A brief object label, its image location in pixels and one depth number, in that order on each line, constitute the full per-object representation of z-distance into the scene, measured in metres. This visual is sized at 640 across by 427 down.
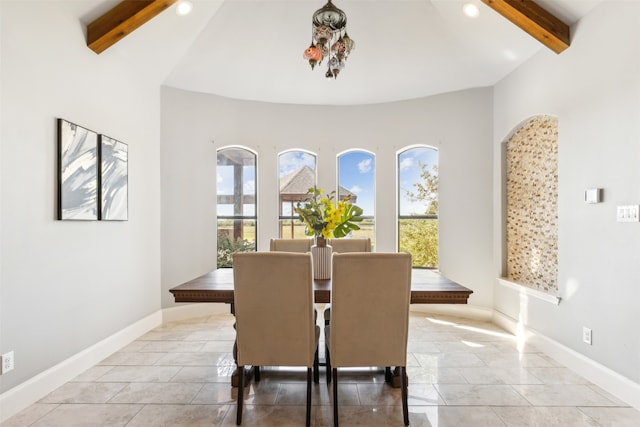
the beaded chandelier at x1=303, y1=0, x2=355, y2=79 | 2.33
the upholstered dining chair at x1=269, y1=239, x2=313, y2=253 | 3.45
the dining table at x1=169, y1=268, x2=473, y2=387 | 2.30
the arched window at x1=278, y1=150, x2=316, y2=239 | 4.96
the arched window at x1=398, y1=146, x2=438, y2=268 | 4.75
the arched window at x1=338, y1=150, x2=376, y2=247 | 4.95
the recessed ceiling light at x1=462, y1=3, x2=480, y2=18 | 3.22
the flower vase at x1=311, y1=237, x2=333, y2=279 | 2.77
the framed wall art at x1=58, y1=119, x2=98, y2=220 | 2.63
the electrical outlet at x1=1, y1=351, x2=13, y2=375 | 2.17
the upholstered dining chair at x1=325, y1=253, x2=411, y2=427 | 2.02
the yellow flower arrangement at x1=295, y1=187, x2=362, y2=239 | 2.74
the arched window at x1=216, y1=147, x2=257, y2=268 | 4.79
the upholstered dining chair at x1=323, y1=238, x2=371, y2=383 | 3.40
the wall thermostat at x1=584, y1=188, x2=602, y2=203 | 2.65
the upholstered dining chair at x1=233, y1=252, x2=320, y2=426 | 2.04
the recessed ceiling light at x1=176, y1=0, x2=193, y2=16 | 3.19
